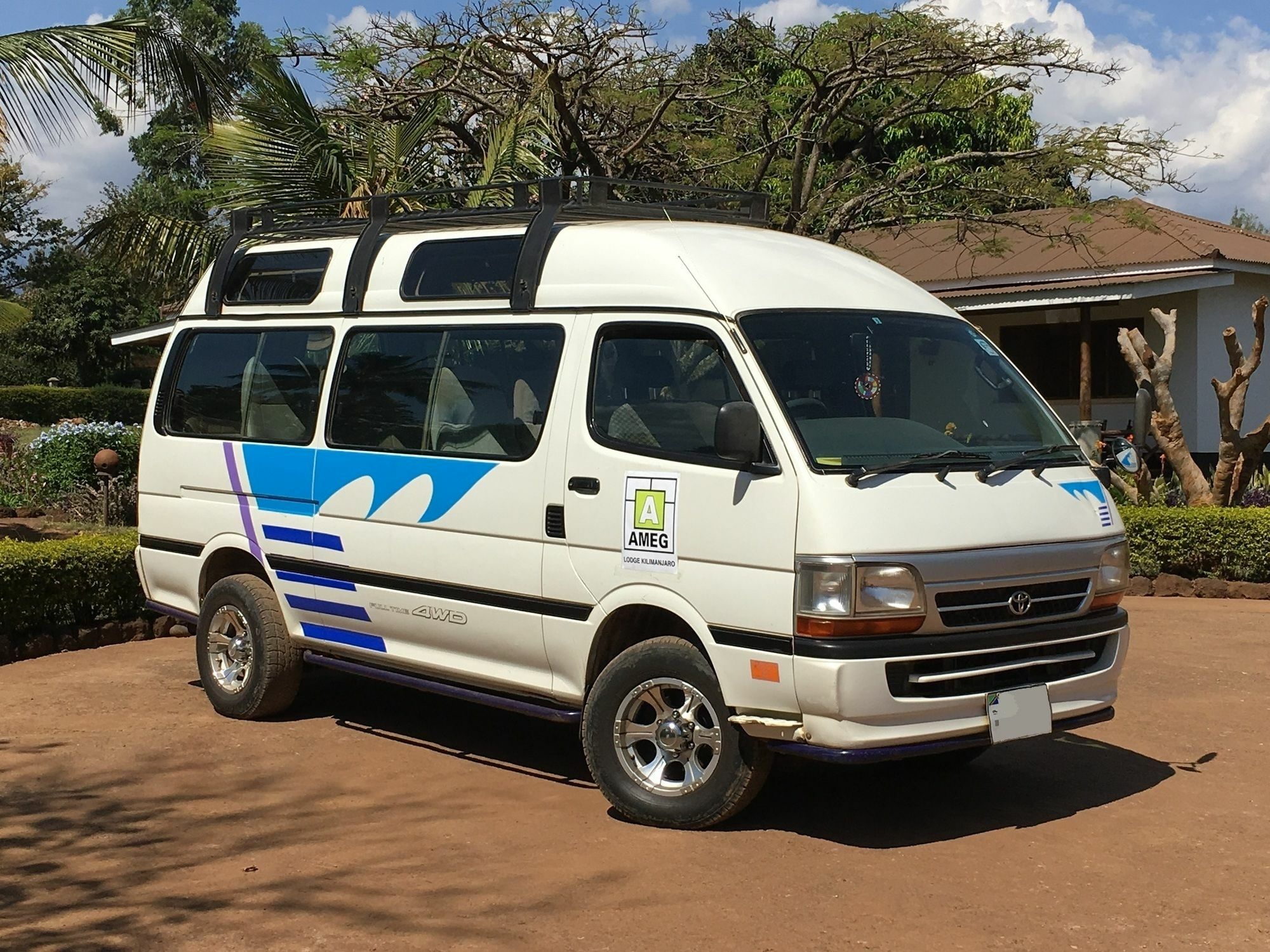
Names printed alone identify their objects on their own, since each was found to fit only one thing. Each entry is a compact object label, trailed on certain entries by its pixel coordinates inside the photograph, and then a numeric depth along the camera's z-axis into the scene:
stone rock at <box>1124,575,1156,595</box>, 12.73
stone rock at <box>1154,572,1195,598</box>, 12.62
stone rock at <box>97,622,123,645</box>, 10.30
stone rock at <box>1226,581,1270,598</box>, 12.39
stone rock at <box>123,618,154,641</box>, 10.49
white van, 5.43
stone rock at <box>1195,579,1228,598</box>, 12.51
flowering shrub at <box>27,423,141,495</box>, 15.95
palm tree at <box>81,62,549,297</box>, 13.55
